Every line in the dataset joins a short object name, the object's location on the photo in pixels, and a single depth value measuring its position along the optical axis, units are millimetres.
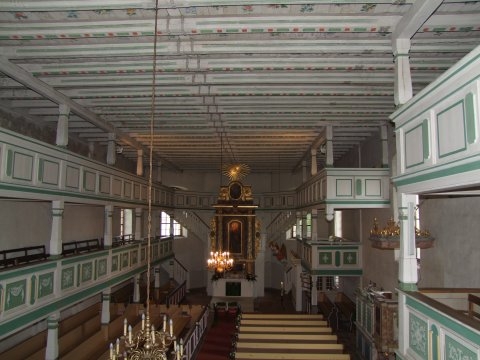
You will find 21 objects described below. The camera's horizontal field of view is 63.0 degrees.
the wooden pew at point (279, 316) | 13406
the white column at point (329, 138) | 13456
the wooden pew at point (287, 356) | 9250
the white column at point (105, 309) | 13594
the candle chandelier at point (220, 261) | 13616
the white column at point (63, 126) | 10555
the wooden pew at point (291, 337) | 10648
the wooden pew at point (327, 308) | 16383
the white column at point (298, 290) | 18969
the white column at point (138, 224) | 17097
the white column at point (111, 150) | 14172
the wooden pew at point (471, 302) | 6617
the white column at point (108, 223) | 13833
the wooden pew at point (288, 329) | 11312
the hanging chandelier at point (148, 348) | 4840
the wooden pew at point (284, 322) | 12303
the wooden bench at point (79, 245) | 14402
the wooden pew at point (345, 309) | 16078
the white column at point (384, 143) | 13430
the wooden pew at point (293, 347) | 9898
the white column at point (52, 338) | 9836
